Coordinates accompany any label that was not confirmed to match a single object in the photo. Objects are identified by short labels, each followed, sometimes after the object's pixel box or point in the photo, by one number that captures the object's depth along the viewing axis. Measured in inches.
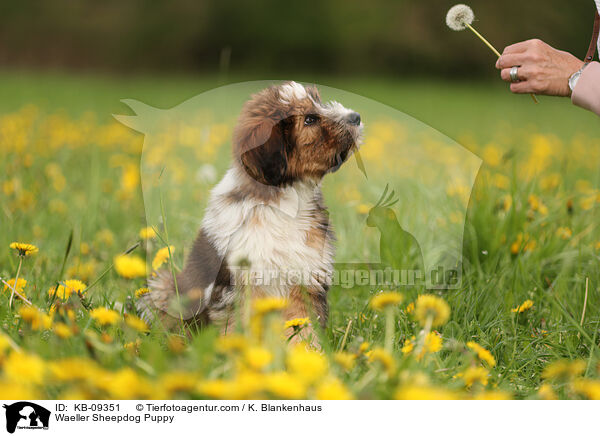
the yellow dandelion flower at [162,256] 167.8
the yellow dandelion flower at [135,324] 157.5
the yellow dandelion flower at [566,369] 155.1
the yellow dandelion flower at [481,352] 160.7
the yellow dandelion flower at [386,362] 156.1
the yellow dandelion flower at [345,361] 157.3
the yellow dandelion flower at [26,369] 153.6
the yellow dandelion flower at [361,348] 159.8
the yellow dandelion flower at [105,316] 160.7
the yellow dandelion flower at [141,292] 169.2
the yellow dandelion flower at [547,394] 159.5
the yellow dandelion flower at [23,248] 165.8
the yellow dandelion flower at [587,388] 155.1
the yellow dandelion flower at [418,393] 154.3
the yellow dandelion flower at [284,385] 152.8
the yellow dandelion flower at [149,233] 168.4
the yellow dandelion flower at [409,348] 162.0
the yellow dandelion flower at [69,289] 167.2
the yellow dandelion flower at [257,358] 154.2
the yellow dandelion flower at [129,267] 160.3
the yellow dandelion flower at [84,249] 184.1
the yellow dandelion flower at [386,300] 158.7
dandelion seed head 165.9
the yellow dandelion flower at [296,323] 161.9
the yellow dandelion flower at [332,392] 154.9
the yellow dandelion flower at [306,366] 153.6
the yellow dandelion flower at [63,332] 157.7
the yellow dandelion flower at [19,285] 168.3
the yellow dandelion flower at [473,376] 158.2
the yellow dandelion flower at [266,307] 156.4
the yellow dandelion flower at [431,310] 159.1
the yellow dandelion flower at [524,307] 170.6
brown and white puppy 164.0
